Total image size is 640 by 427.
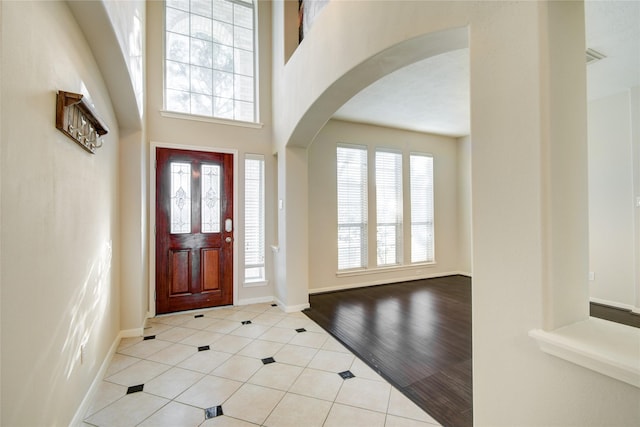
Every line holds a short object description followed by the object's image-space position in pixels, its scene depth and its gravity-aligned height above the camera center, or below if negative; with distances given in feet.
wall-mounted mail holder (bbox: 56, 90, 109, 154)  4.66 +1.87
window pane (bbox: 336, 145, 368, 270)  16.74 +0.60
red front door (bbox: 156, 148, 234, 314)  12.56 -0.54
